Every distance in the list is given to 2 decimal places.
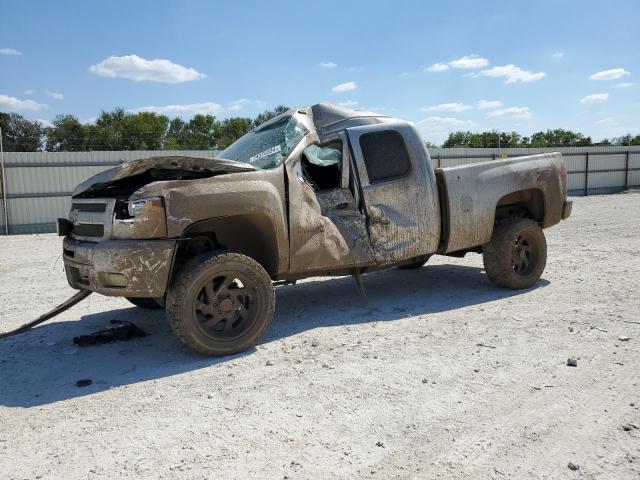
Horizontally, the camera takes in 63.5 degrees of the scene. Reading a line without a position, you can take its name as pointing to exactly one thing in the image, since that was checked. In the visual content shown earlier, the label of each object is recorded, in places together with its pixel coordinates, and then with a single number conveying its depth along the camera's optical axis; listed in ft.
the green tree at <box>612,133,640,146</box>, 175.11
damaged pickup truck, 13.74
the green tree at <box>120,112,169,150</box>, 168.62
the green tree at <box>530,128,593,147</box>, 213.09
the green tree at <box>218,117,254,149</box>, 174.46
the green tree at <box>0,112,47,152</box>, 126.23
